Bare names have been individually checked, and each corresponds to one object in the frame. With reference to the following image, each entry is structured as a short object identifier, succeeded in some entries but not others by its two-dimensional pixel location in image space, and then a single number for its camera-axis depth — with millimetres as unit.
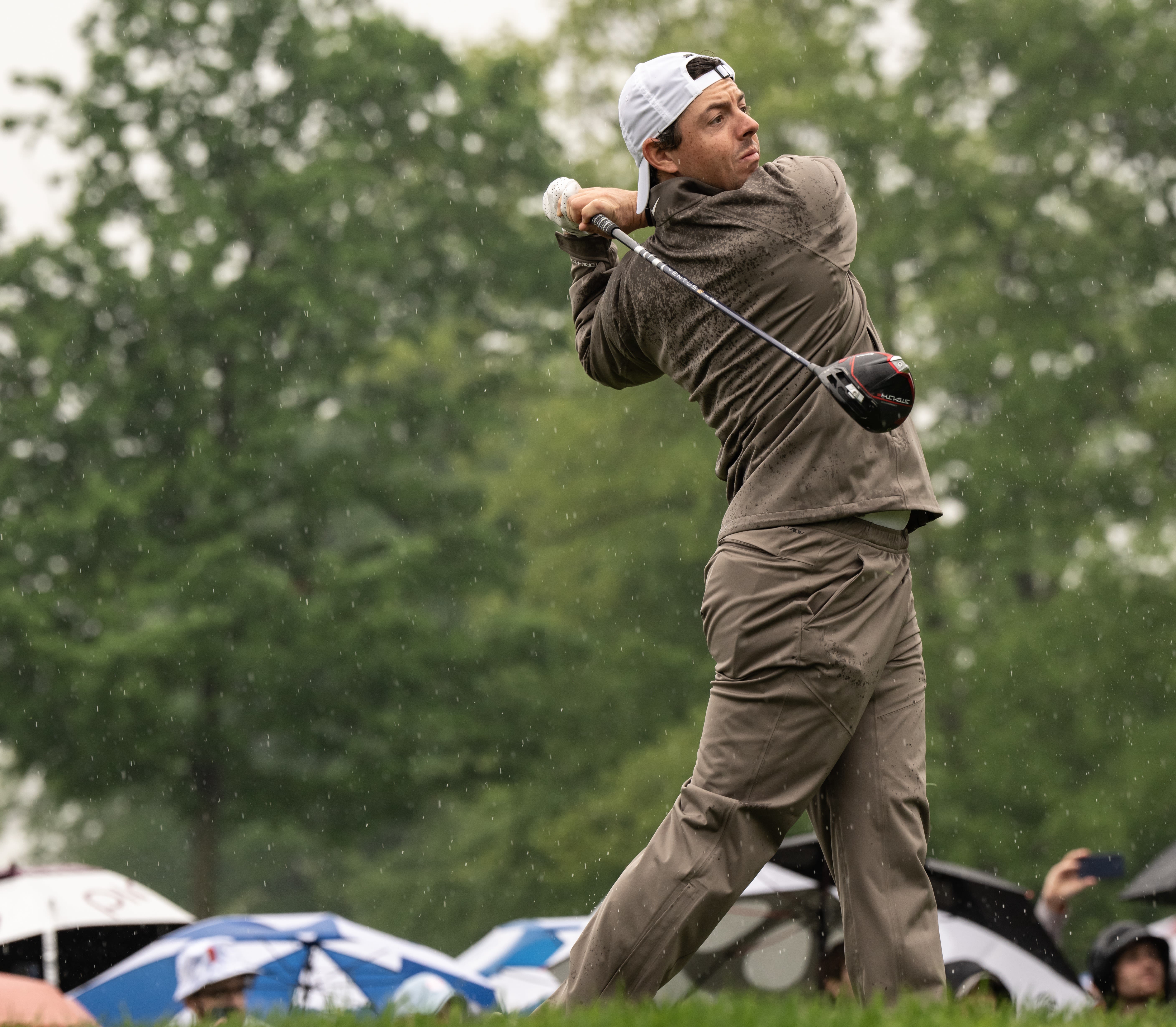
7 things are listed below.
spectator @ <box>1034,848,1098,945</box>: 15742
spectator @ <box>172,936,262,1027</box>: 17141
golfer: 7348
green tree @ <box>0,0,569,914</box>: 43250
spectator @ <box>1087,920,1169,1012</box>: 15539
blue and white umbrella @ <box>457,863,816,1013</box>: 21828
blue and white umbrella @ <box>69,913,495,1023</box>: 19531
